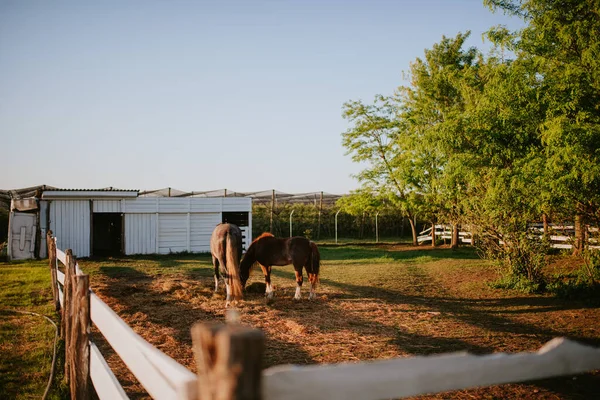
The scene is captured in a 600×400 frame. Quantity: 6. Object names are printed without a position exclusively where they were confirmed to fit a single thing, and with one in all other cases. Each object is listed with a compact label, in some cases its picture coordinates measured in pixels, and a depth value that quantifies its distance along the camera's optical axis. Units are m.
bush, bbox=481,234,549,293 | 9.80
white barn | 17.81
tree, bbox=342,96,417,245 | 21.09
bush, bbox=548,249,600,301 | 9.09
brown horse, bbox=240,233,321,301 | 9.41
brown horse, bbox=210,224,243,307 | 8.74
